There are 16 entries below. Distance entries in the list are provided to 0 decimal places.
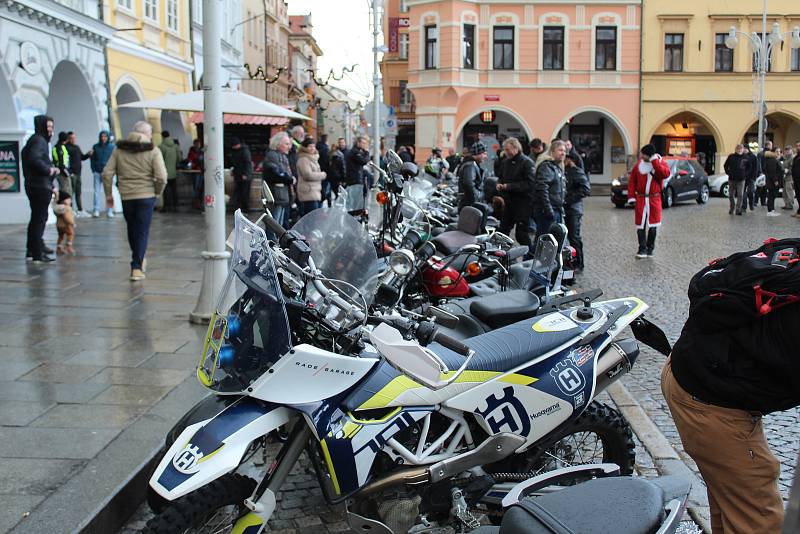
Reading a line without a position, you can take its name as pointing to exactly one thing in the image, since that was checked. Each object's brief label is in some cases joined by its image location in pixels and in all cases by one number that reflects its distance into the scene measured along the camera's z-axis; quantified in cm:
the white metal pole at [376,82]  2500
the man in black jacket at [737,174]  2062
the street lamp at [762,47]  3002
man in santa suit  1263
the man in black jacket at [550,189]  1070
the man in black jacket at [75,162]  1702
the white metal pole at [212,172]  717
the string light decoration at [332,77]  2493
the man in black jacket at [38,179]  1062
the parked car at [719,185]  2923
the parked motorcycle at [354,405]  302
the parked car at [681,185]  2453
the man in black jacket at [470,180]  1298
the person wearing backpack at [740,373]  255
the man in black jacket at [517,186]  1154
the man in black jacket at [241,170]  1697
